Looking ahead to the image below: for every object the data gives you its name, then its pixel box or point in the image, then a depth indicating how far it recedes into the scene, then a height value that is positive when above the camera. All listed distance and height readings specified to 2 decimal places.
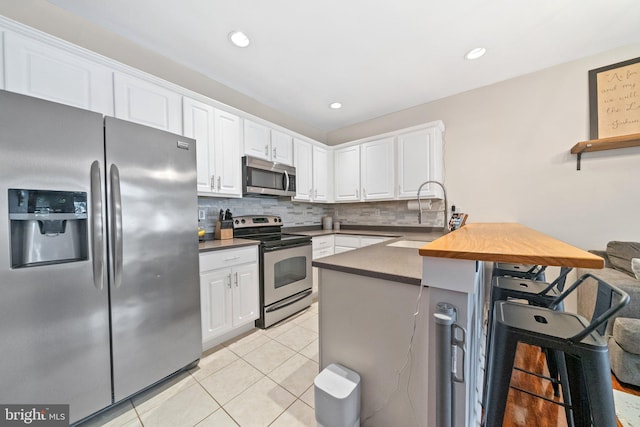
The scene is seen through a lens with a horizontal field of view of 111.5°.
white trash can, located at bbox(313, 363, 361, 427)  0.99 -0.88
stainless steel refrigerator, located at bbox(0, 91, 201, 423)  1.04 -0.24
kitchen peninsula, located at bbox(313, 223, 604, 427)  0.75 -0.49
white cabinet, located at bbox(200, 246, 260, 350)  1.88 -0.74
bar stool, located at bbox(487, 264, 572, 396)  1.22 -0.51
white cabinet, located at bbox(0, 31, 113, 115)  1.30 +0.93
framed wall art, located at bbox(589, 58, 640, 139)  2.03 +1.03
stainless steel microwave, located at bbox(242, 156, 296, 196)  2.53 +0.44
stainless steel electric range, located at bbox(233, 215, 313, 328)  2.30 -0.63
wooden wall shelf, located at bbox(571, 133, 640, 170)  1.96 +0.59
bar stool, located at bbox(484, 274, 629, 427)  0.71 -0.50
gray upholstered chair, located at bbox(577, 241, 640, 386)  1.41 -0.84
